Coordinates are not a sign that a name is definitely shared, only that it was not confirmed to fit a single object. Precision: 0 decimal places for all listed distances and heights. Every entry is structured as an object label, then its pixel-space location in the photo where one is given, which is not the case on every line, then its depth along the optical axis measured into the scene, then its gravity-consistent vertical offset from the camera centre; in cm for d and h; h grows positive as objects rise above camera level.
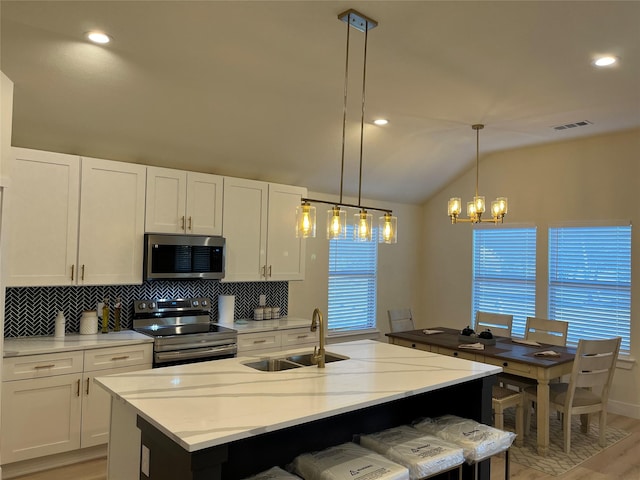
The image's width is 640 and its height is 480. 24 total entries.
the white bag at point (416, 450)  228 -97
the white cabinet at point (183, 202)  415 +42
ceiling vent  460 +131
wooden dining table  383 -84
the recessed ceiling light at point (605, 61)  315 +132
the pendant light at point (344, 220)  274 +20
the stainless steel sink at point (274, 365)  299 -71
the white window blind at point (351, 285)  601 -40
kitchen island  186 -67
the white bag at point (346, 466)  211 -96
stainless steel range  390 -71
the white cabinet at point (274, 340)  445 -86
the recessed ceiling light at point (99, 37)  287 +126
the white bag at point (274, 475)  208 -98
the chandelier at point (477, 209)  422 +43
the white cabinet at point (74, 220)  347 +19
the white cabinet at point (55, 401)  325 -111
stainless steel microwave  407 -7
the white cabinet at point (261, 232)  468 +19
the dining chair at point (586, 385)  380 -101
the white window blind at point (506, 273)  574 -18
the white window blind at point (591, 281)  495 -22
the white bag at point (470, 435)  249 -96
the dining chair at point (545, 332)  469 -76
